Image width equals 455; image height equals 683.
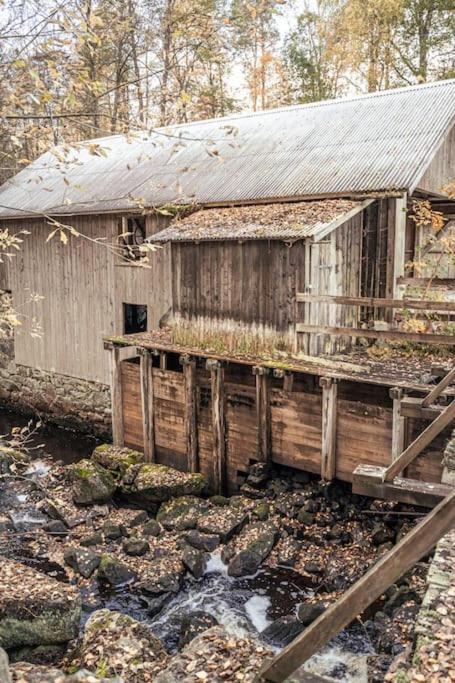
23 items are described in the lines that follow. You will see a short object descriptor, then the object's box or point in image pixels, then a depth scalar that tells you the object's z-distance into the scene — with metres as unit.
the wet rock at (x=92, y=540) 9.62
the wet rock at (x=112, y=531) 9.77
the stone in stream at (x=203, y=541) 9.20
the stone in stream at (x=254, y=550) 8.65
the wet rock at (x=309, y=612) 7.34
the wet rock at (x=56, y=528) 10.13
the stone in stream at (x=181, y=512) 9.85
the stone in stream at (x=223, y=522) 9.38
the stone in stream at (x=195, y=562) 8.64
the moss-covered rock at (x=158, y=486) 10.79
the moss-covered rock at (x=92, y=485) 10.97
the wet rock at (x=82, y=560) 8.80
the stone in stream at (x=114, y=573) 8.56
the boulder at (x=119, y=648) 5.74
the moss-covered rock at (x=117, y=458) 11.83
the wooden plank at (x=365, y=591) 2.72
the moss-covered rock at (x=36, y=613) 6.57
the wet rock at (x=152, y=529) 9.76
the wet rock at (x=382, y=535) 8.51
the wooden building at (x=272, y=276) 9.71
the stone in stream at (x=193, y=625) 6.92
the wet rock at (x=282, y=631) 7.11
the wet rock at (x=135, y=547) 9.20
